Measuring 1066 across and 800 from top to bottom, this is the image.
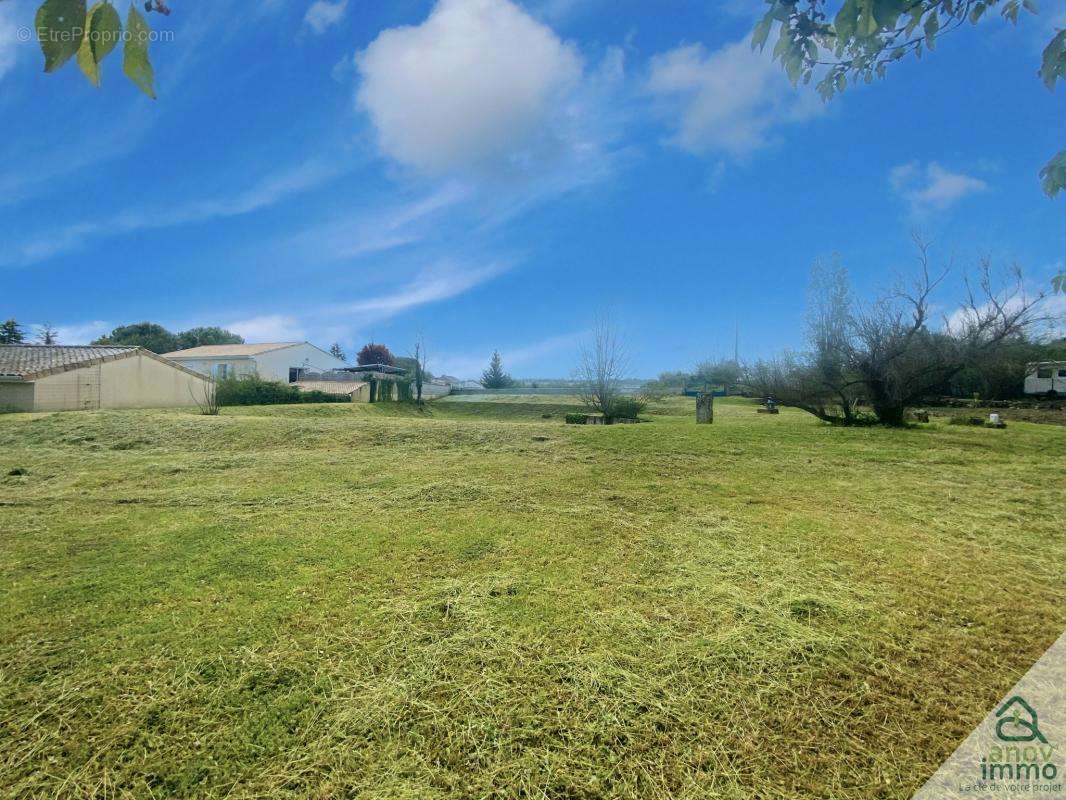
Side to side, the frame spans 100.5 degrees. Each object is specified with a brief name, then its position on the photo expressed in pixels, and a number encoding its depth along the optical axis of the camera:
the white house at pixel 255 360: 26.97
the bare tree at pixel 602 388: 13.73
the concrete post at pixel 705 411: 10.14
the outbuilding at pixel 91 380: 14.00
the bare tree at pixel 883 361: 9.55
